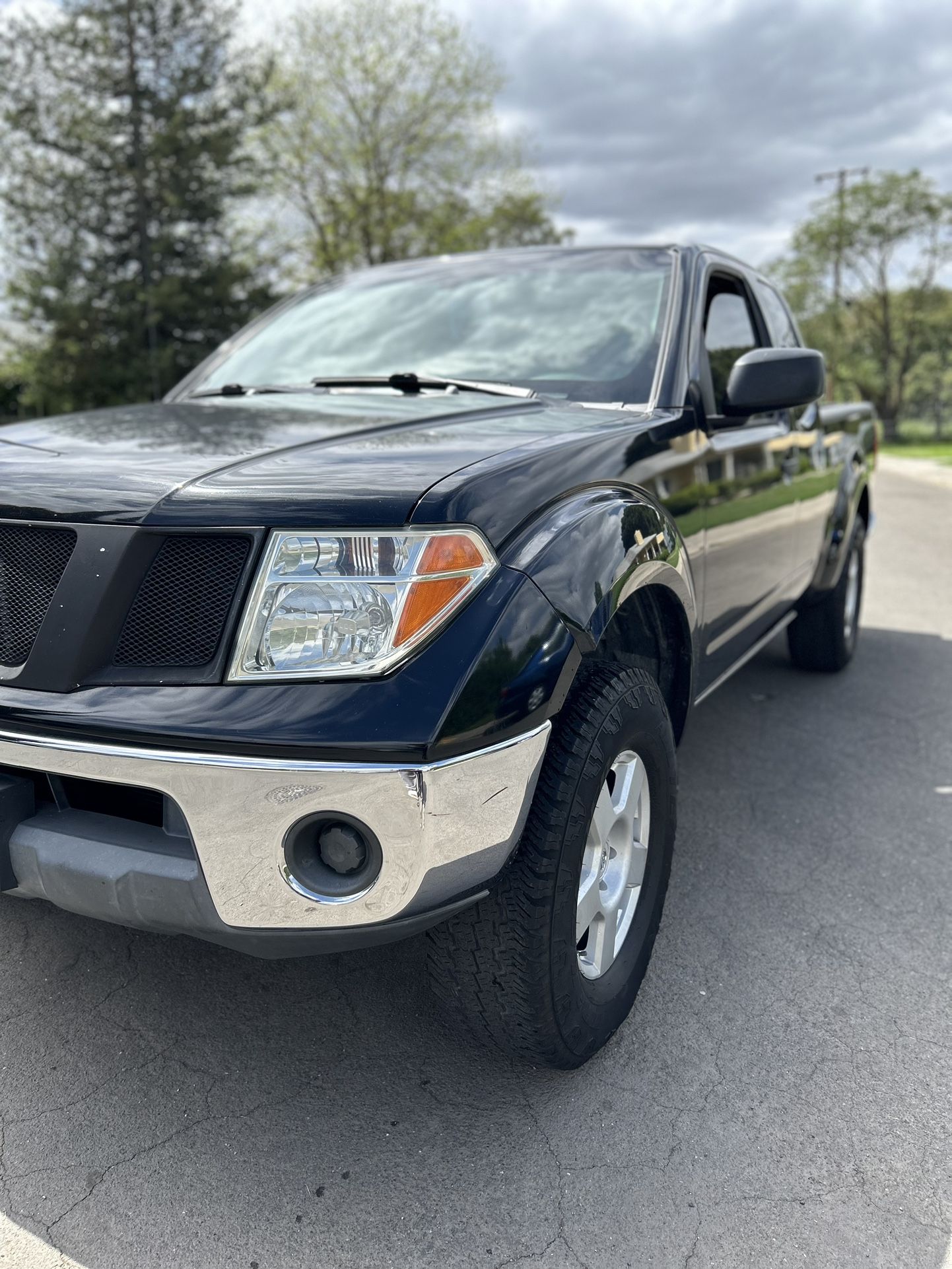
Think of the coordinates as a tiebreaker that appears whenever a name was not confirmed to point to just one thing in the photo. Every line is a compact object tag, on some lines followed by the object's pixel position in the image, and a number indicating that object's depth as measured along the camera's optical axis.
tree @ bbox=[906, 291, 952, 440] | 44.86
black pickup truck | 1.61
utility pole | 44.81
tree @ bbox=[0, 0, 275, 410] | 23.92
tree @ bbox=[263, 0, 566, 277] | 29.20
